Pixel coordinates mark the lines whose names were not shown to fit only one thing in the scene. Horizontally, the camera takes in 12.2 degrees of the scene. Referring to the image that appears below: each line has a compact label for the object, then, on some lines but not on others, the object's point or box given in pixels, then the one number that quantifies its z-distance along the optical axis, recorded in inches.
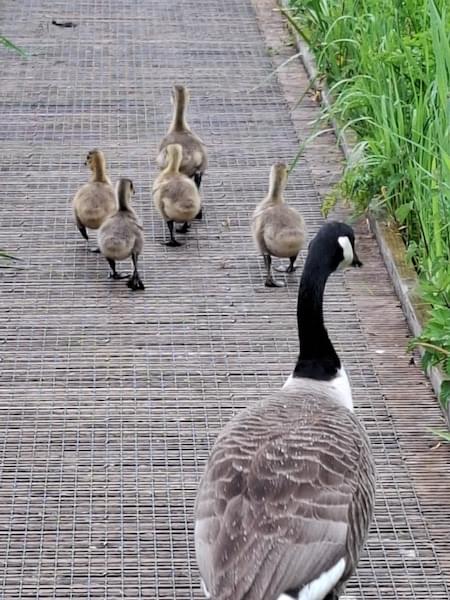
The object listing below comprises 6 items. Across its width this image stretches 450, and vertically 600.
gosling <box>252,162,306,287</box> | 396.3
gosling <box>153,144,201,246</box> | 424.1
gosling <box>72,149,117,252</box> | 419.2
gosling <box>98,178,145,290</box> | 396.3
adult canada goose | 217.2
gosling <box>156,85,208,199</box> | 453.7
